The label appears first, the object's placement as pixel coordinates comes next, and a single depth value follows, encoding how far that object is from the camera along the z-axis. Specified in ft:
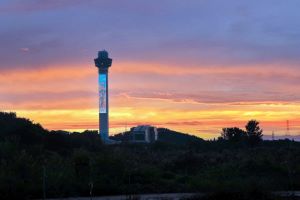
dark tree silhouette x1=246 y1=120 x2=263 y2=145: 276.43
